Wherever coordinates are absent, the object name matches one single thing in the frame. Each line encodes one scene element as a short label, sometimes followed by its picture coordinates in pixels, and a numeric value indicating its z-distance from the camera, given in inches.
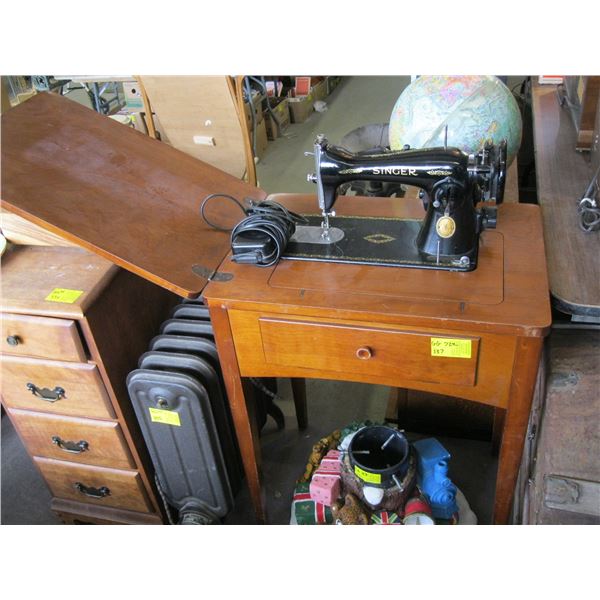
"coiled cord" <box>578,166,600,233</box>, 52.5
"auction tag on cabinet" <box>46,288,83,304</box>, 49.3
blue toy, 60.5
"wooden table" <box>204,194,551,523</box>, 41.8
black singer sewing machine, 45.3
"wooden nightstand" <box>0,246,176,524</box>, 50.2
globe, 55.9
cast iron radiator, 53.1
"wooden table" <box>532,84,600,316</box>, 44.9
